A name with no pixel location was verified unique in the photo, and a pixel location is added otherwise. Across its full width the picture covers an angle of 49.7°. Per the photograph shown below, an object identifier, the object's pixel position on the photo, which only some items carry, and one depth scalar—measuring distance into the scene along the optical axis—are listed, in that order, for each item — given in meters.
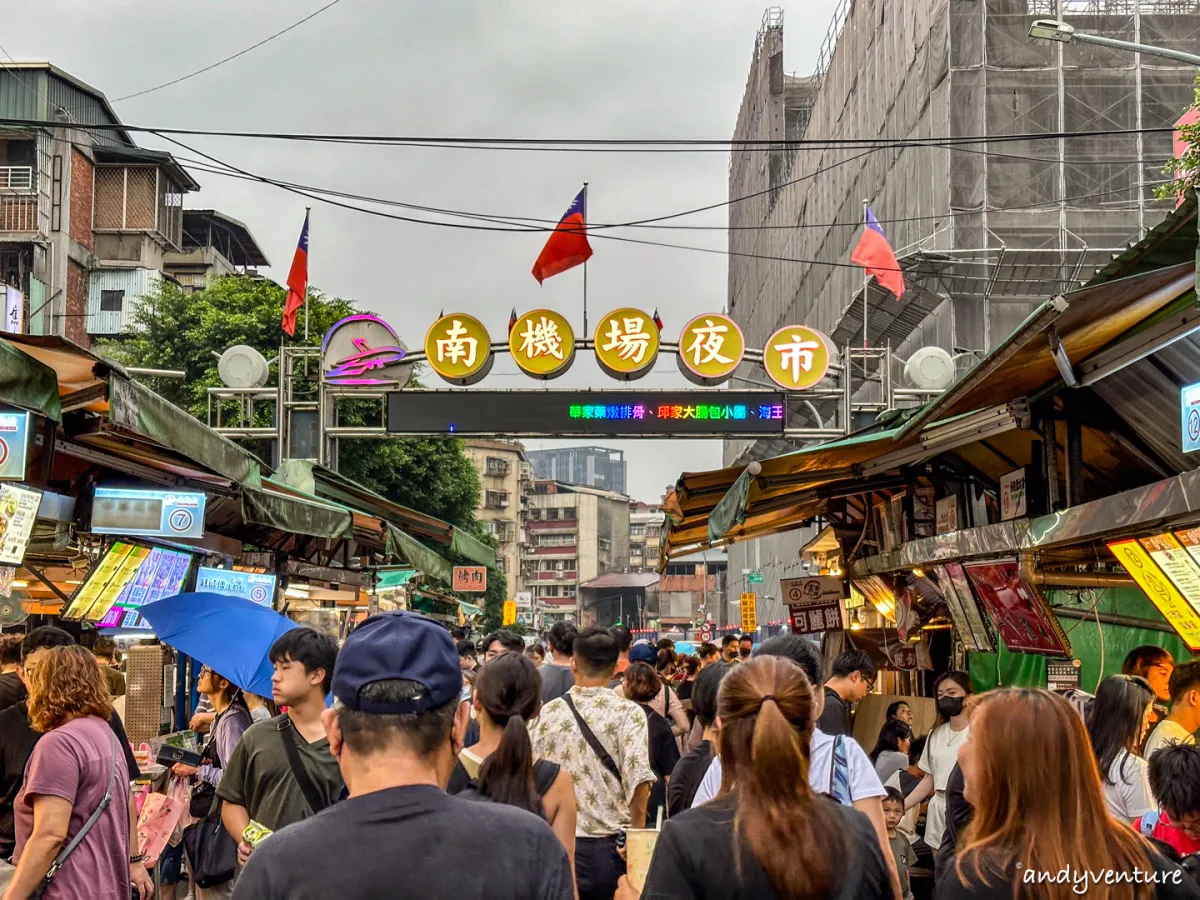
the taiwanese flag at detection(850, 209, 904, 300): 20.42
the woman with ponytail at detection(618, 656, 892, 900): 2.97
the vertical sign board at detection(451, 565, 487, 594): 37.28
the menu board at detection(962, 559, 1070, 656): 8.05
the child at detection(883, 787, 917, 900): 6.37
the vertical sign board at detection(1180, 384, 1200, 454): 5.41
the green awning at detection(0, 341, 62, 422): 6.08
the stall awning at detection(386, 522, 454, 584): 14.11
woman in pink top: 4.78
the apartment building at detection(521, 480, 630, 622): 109.69
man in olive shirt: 4.70
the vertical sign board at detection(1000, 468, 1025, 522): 8.91
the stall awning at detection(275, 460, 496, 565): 14.42
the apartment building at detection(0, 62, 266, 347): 38.75
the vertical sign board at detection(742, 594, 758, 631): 39.75
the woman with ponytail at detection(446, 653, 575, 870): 4.44
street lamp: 13.59
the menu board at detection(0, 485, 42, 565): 7.04
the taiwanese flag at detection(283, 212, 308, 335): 22.89
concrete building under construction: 23.92
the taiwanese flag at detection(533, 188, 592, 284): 22.31
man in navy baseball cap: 2.22
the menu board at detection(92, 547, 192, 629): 9.52
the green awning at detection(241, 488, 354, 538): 10.16
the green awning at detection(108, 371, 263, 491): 7.01
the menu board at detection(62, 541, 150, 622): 9.02
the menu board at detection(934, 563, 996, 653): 9.37
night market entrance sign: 19.36
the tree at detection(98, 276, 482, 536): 34.47
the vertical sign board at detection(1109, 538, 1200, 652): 6.35
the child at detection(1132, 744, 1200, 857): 3.80
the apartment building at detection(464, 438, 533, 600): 90.56
